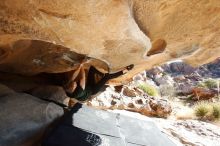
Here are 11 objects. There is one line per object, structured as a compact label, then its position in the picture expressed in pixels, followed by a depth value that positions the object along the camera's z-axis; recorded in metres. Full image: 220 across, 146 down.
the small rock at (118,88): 5.45
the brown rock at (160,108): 5.78
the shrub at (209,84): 17.33
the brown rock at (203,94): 13.87
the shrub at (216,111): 6.67
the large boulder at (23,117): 1.92
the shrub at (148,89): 10.36
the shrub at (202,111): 6.56
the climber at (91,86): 3.04
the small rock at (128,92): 6.45
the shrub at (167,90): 15.51
